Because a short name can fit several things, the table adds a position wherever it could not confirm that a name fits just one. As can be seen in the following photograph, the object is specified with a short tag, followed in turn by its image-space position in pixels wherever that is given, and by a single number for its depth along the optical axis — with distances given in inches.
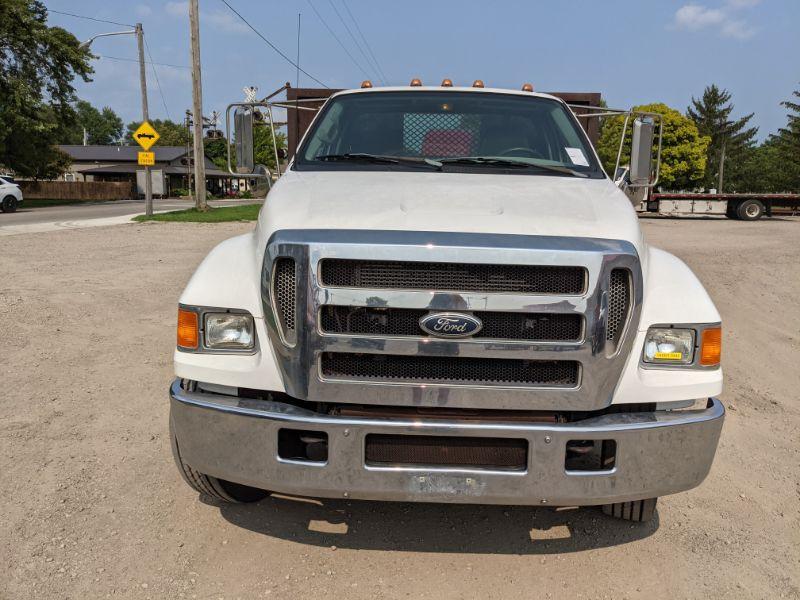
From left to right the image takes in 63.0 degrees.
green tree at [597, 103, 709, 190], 2025.1
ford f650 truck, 98.0
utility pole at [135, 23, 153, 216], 930.3
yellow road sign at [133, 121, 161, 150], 880.3
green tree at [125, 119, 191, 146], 4244.6
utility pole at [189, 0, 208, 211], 928.3
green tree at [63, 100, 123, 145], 5428.2
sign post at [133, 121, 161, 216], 880.9
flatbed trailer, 1046.4
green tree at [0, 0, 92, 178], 1343.5
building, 2800.2
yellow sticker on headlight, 104.3
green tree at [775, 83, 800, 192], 2659.9
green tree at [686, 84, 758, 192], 3393.2
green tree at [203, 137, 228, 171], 3225.6
